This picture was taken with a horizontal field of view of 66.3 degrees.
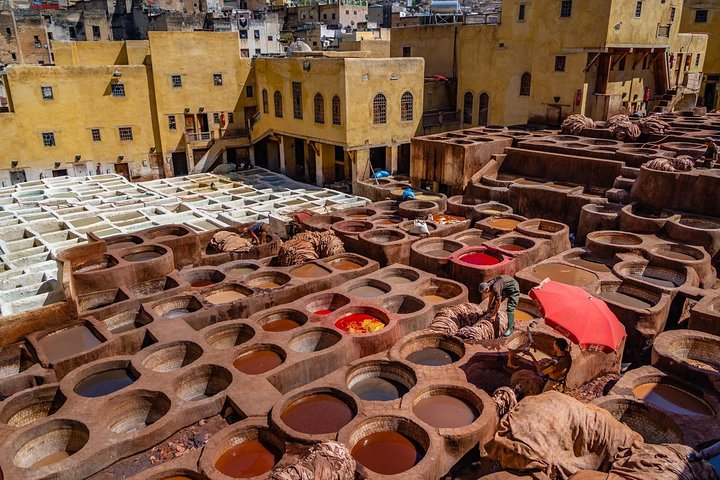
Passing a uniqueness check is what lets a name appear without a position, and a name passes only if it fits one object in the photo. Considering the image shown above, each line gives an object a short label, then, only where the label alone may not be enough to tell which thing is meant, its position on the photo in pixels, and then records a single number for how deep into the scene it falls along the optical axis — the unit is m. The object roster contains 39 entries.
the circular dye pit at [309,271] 17.17
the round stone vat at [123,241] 19.05
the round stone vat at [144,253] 18.29
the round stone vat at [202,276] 17.48
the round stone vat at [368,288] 15.78
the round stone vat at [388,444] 9.23
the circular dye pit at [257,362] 12.36
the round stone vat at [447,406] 10.19
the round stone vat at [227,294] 16.06
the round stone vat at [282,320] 14.27
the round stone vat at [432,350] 12.36
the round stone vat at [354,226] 20.81
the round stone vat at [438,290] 15.53
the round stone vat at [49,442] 10.17
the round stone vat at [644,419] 9.47
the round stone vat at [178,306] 15.55
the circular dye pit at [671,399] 10.27
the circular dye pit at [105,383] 12.06
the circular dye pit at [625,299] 13.85
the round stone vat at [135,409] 11.04
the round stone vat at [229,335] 13.66
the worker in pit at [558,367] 10.12
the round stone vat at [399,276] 16.45
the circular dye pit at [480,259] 16.76
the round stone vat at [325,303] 15.14
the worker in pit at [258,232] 20.53
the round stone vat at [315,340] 13.30
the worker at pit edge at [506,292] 12.08
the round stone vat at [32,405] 11.35
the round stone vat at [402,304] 14.92
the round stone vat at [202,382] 11.85
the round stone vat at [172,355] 12.95
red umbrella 9.59
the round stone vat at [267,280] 16.92
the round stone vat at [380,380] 11.35
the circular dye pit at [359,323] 13.76
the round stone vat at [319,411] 10.09
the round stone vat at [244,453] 9.33
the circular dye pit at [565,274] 15.09
